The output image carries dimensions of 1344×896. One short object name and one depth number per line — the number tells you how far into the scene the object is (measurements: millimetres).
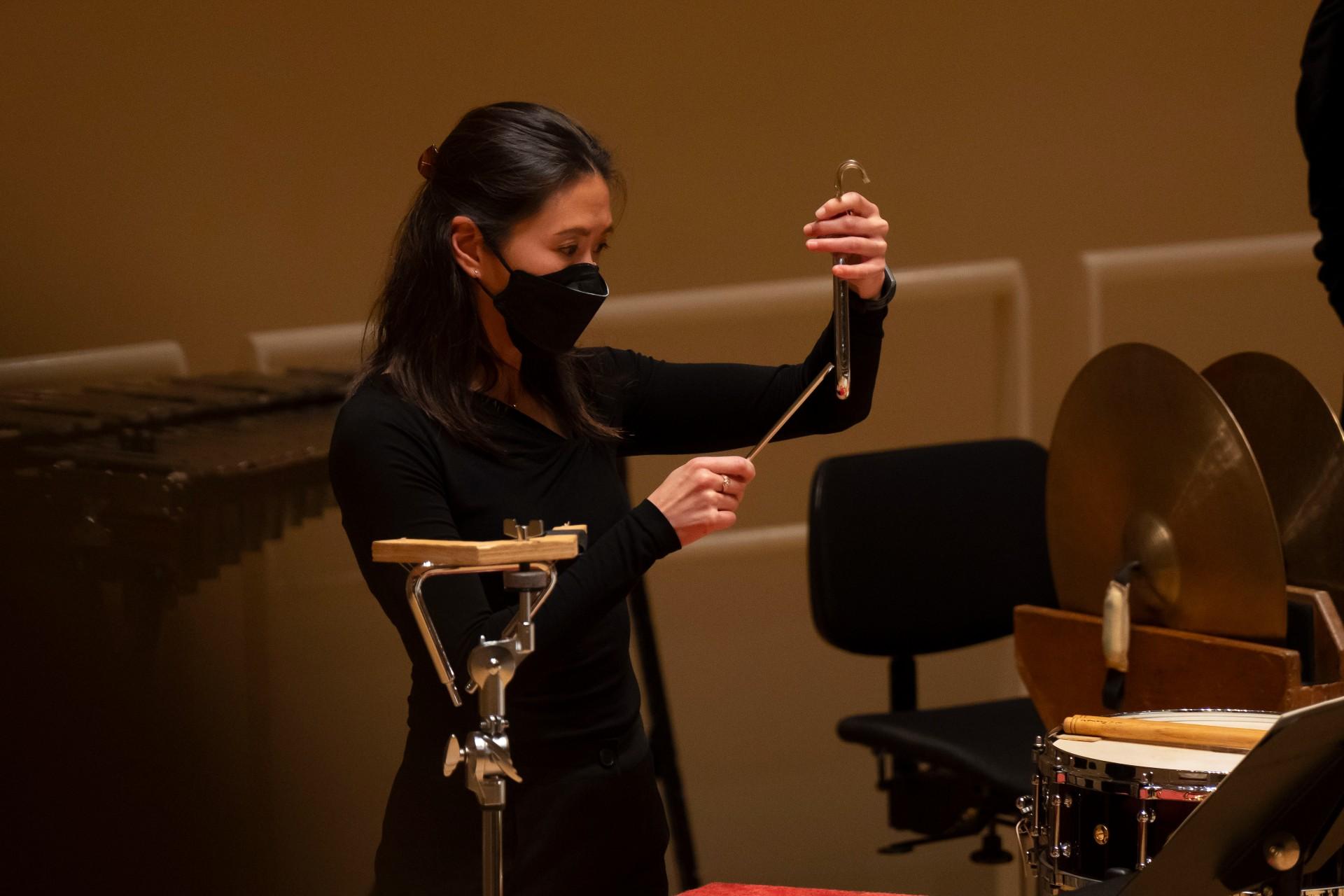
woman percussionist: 6692
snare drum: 6624
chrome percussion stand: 6300
